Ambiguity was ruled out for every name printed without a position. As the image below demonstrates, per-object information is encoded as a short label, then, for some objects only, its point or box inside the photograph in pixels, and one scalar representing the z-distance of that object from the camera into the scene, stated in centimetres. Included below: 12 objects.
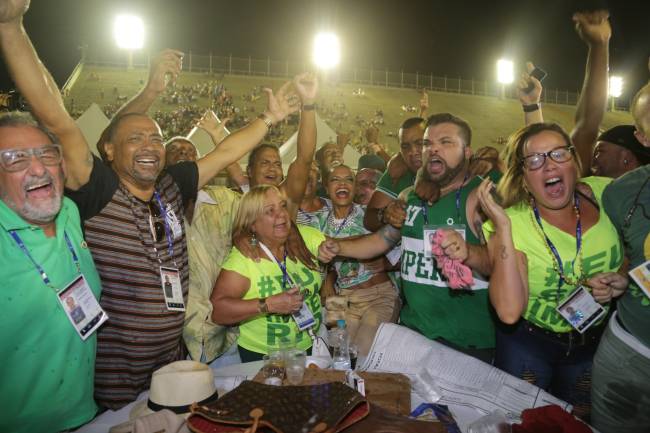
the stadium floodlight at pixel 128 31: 2859
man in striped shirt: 241
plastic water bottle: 290
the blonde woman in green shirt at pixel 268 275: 320
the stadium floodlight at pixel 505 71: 3662
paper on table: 241
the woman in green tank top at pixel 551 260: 255
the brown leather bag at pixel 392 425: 192
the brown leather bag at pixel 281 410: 185
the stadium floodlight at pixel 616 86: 3820
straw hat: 221
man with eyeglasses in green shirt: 209
